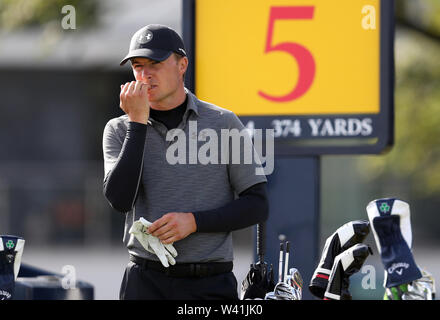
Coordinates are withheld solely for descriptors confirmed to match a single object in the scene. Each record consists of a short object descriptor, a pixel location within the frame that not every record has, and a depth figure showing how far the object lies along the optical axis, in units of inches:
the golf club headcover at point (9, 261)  305.0
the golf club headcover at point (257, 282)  299.6
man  277.1
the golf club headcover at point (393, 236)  268.4
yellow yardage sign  379.9
